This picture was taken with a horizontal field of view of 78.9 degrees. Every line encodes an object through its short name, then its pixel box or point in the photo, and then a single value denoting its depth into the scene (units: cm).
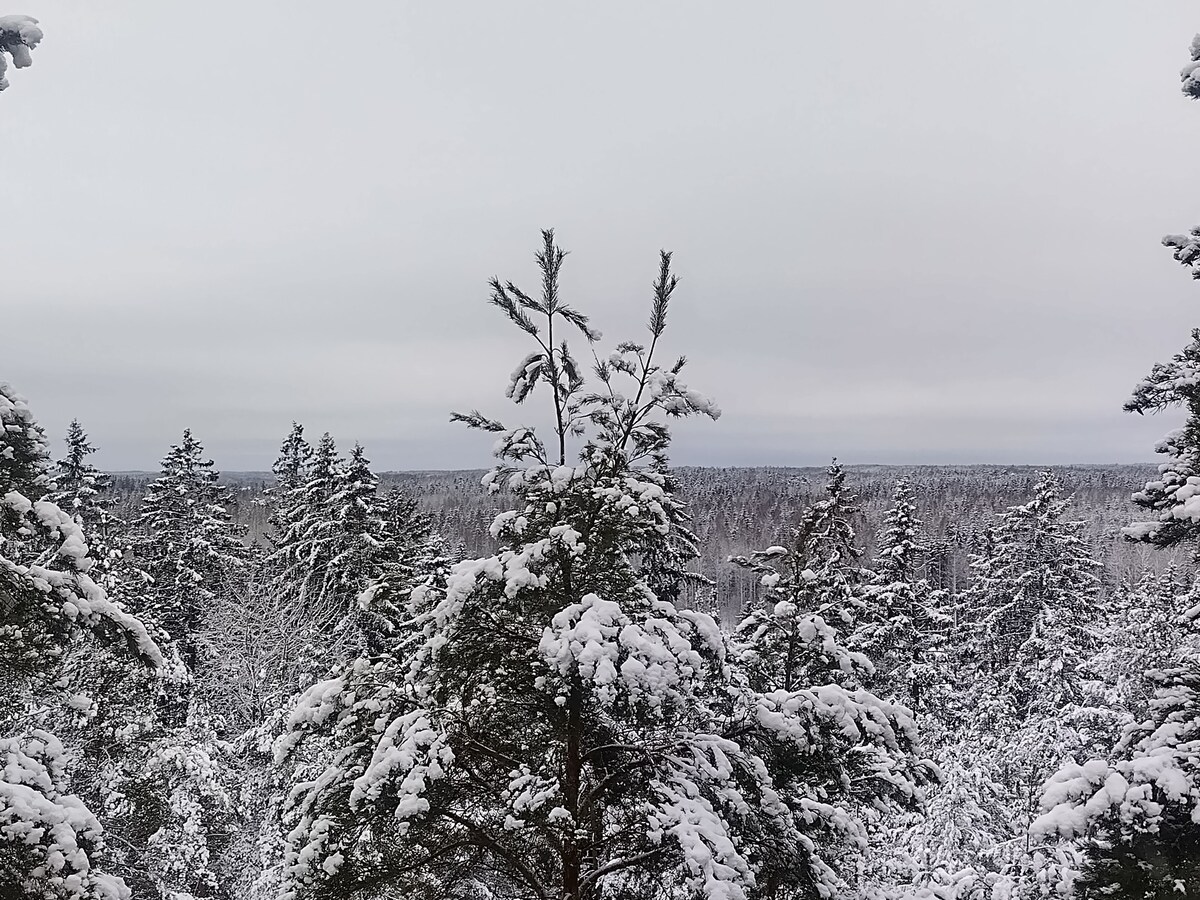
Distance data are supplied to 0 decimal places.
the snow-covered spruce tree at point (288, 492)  2380
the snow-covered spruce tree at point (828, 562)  1004
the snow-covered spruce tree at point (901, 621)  2045
